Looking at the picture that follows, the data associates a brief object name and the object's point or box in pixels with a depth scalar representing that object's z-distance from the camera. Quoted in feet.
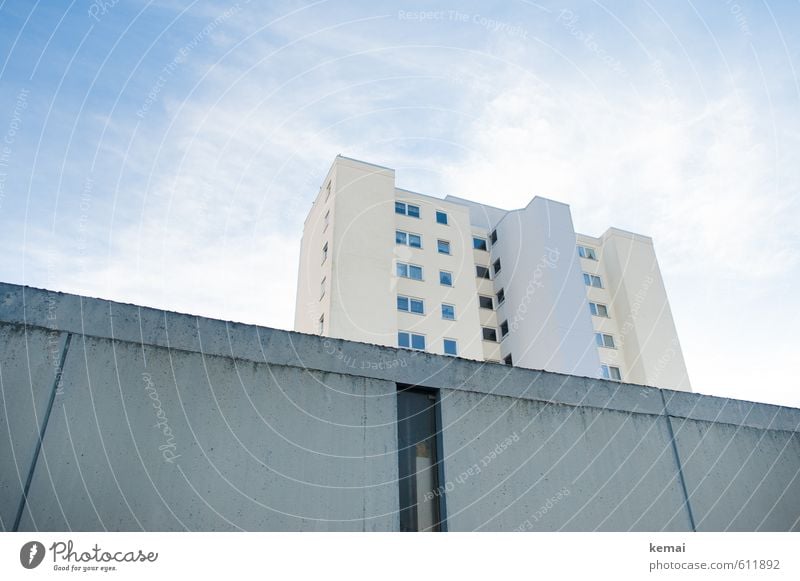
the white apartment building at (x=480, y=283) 89.04
